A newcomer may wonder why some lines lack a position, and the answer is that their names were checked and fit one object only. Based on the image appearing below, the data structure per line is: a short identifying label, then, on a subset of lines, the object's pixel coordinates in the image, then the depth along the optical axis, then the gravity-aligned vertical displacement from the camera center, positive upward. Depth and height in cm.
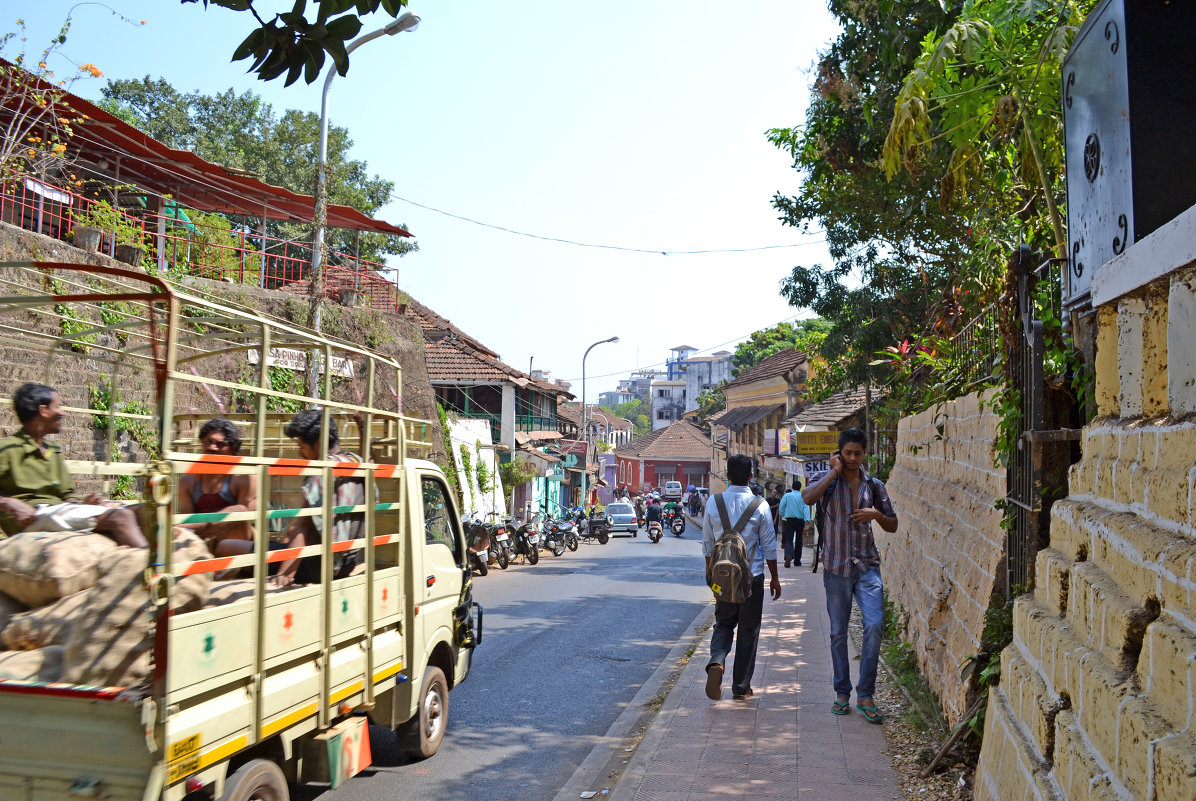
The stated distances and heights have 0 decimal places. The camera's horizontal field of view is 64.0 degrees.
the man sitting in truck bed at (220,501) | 395 -19
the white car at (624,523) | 3766 -263
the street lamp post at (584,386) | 4433 +334
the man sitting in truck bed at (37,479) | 457 -13
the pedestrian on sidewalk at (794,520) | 1967 -133
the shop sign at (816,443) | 1997 +28
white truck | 349 -83
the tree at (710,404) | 7369 +423
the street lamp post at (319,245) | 1477 +328
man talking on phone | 668 -68
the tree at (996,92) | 516 +215
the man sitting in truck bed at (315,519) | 465 -32
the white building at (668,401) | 12431 +731
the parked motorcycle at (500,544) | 2039 -191
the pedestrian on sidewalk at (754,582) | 709 -92
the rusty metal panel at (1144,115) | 272 +99
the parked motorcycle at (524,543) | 2228 -205
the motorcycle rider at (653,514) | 3328 -205
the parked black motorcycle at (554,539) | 2550 -222
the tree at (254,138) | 3497 +1195
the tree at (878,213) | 865 +328
